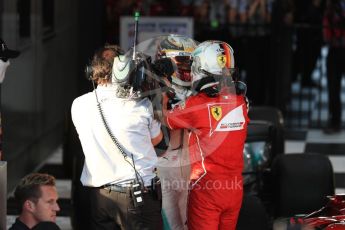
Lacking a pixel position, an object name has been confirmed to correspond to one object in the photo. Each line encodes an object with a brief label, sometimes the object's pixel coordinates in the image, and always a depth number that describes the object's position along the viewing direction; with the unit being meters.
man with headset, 11.39
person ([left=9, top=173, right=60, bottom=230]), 10.37
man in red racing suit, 11.84
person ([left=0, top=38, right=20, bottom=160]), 12.25
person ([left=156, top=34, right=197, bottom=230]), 12.44
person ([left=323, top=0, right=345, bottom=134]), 24.17
